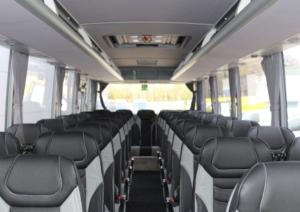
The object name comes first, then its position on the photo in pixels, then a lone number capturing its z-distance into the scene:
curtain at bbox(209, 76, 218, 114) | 12.10
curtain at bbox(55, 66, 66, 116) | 9.21
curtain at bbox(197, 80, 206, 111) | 14.11
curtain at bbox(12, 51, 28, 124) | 6.24
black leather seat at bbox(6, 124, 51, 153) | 4.72
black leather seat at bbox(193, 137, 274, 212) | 2.48
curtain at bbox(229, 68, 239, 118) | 9.48
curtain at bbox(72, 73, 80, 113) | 11.30
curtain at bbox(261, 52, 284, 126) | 6.49
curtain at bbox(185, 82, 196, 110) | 15.00
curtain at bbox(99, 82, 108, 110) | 14.96
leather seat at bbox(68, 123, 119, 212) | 3.81
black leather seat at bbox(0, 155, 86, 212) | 1.79
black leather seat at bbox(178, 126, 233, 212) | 3.48
